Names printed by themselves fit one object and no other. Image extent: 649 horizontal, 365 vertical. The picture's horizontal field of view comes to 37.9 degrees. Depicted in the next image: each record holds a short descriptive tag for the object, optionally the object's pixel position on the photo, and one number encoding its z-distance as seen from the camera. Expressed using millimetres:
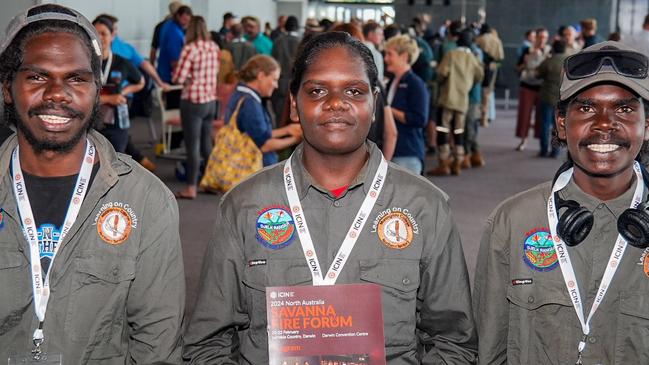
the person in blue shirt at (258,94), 8375
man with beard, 2732
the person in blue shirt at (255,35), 15836
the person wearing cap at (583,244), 2816
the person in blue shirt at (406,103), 8109
